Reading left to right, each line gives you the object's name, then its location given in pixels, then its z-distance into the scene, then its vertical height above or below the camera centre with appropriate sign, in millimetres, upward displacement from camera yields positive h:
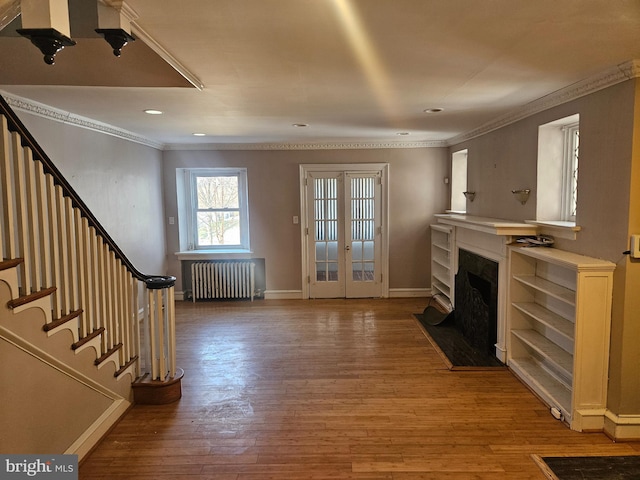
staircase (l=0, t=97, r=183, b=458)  2030 -731
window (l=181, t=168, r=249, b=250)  6566 -56
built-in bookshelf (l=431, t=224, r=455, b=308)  5383 -872
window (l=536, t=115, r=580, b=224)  3539 +264
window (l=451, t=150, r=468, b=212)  6062 +337
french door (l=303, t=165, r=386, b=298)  6367 -461
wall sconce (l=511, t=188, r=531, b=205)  3752 +73
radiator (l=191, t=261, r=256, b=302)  6359 -1163
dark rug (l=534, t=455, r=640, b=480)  2328 -1574
